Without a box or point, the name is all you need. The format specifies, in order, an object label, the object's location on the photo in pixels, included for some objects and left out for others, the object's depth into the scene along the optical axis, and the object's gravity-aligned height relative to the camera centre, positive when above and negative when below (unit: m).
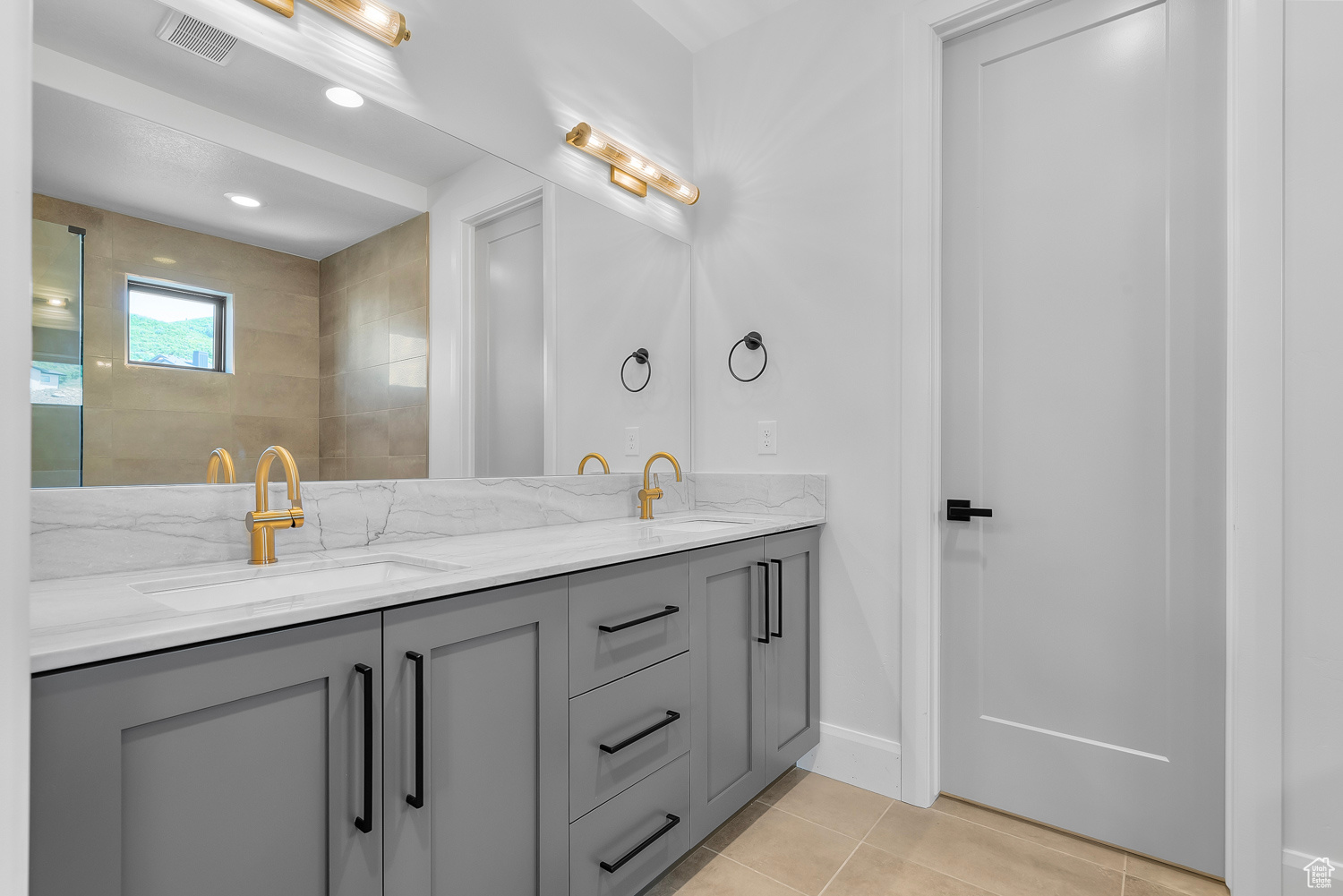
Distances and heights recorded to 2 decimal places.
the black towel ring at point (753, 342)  2.30 +0.38
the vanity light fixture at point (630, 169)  2.03 +0.97
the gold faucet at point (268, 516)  1.23 -0.13
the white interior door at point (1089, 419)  1.61 +0.08
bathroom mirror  1.12 +0.38
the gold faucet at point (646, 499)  2.15 -0.18
